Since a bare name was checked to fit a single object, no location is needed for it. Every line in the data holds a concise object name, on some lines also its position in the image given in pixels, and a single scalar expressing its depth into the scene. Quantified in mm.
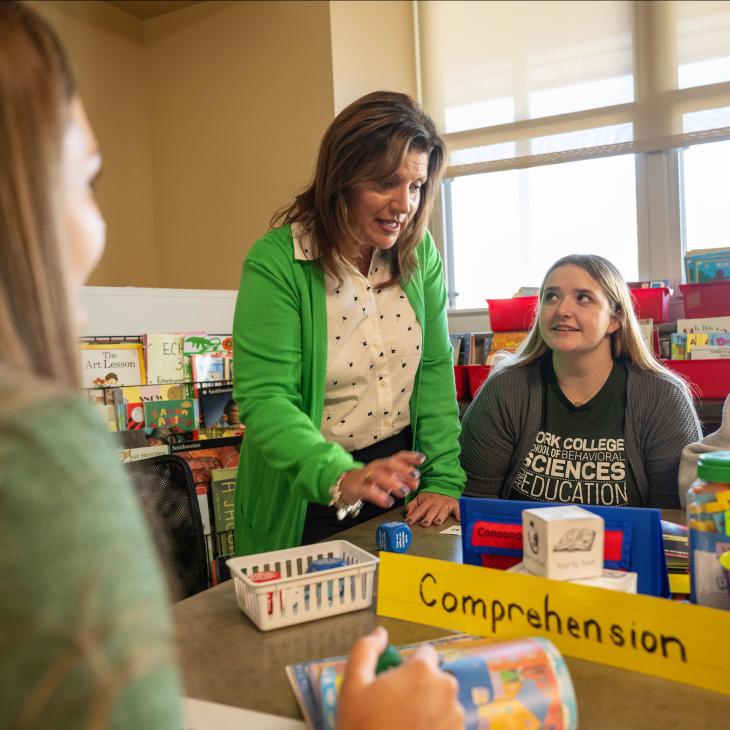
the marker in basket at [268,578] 889
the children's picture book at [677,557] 933
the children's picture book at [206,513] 1949
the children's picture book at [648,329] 2455
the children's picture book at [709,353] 2389
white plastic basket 890
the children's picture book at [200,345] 2016
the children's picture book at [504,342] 2873
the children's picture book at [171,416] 1914
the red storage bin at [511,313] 2816
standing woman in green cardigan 1366
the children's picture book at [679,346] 2469
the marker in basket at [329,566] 928
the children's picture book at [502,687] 612
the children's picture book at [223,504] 1958
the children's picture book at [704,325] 2411
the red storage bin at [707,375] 2375
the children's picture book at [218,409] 2023
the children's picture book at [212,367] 2033
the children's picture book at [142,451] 1812
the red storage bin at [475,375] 2859
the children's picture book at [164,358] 1938
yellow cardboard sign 732
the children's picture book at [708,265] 2553
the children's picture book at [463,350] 3094
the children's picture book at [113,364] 1839
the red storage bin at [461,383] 2920
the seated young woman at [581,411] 1709
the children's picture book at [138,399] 1883
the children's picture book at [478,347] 3065
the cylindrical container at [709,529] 802
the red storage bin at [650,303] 2709
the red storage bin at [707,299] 2533
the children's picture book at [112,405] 1844
